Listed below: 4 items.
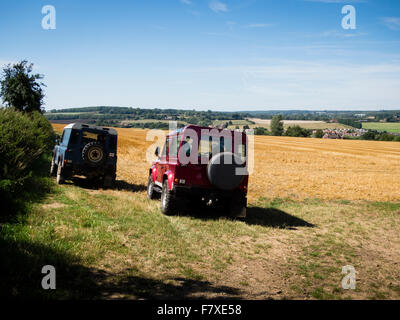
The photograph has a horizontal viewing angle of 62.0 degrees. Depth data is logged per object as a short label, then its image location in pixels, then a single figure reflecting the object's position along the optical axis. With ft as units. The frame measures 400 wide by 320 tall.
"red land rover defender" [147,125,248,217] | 29.22
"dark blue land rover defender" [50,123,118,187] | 43.27
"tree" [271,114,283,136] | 349.41
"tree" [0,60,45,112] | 126.00
